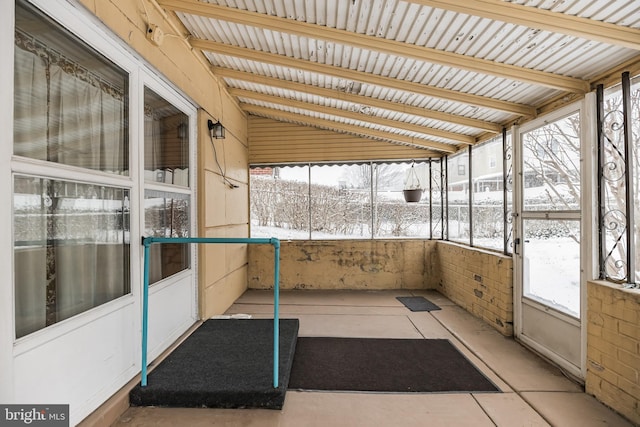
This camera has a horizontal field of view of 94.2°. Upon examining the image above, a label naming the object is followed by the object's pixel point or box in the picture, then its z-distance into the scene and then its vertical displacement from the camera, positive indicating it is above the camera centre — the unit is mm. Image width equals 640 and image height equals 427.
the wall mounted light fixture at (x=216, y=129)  4211 +1211
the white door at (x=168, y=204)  2910 +113
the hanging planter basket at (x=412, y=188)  5801 +529
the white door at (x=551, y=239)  2973 -290
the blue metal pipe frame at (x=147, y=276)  2422 -520
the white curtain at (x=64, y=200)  1689 +102
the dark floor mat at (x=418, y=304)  5007 -1592
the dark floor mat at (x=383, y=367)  2736 -1583
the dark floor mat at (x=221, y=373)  2385 -1408
